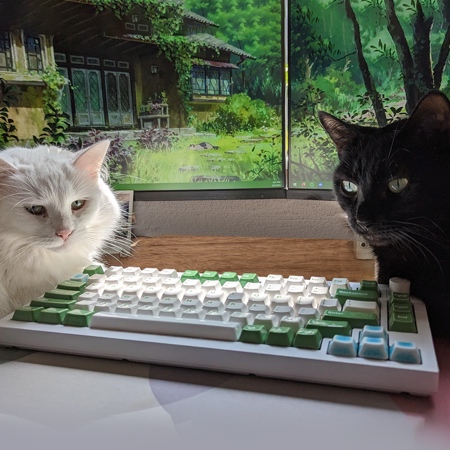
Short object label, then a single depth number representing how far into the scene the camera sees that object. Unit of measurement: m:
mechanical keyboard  0.45
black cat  0.59
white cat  0.70
